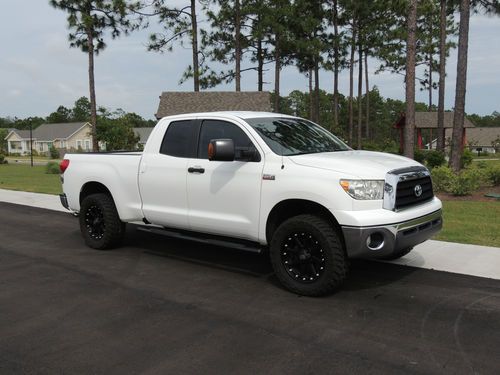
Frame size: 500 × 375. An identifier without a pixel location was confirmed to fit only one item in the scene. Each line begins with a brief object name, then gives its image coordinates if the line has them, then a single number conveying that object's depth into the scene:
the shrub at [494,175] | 13.90
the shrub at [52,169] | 29.34
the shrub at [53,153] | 69.97
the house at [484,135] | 73.76
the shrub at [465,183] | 12.87
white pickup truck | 4.91
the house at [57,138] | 81.56
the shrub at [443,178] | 13.23
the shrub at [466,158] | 26.49
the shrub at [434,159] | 22.55
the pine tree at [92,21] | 31.62
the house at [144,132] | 86.56
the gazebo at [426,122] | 46.91
